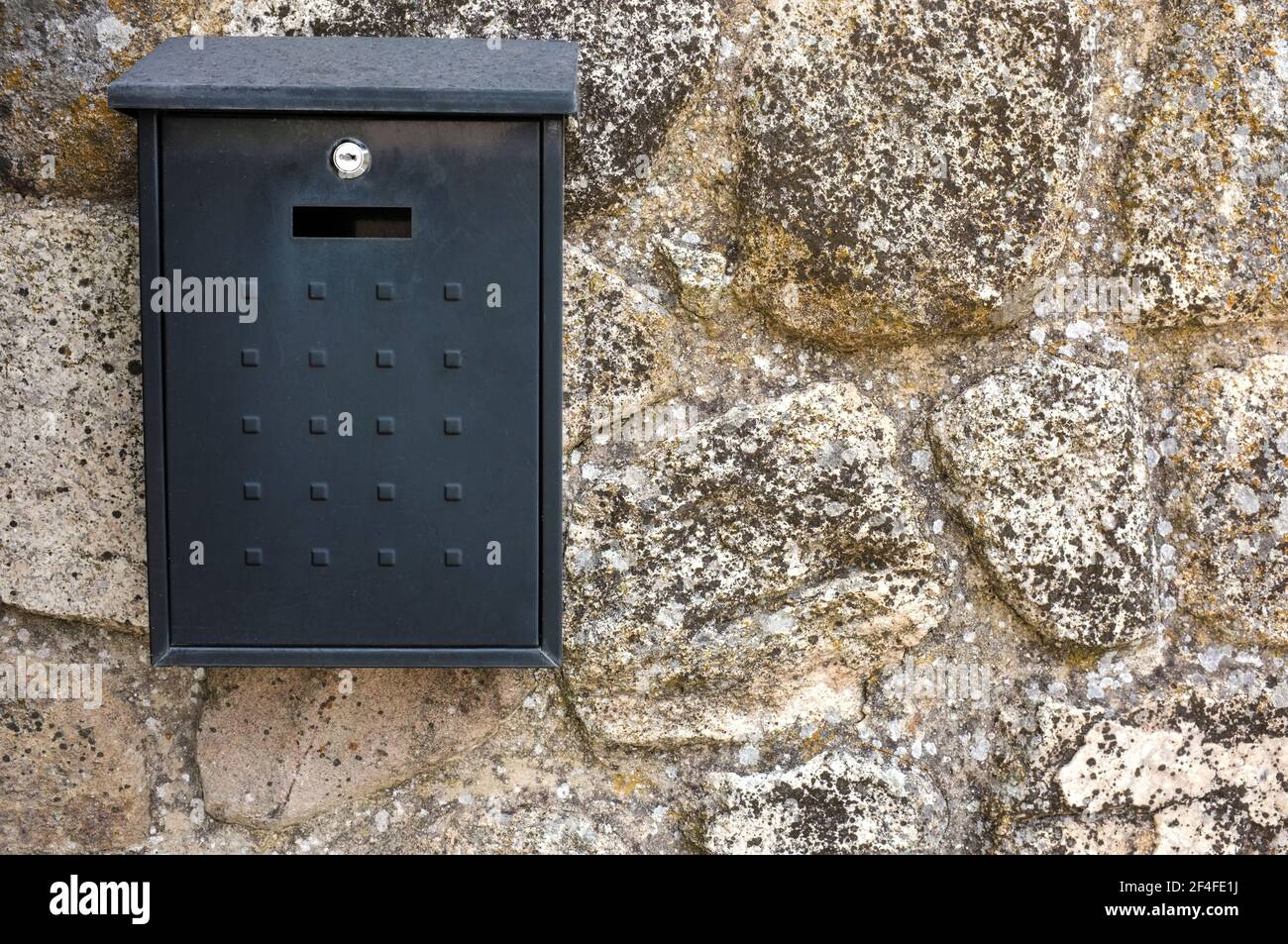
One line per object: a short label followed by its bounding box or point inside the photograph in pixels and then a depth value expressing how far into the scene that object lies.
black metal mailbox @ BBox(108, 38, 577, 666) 1.06
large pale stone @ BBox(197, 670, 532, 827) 1.36
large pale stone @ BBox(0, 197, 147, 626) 1.28
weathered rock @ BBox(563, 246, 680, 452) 1.33
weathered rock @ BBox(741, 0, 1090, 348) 1.29
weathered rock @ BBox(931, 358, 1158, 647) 1.34
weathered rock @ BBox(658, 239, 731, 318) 1.33
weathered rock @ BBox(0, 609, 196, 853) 1.34
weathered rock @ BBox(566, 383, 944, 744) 1.34
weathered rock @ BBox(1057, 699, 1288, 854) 1.38
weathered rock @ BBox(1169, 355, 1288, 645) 1.37
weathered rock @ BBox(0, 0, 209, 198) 1.25
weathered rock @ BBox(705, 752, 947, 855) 1.37
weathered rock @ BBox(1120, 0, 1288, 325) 1.33
